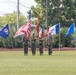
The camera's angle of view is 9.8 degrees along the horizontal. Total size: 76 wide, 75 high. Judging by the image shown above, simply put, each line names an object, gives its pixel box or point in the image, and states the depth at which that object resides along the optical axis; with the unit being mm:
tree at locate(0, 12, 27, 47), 55500
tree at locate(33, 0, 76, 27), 71312
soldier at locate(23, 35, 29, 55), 33438
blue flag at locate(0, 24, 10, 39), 42750
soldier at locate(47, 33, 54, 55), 33678
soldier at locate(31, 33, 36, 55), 33125
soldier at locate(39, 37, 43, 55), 33844
